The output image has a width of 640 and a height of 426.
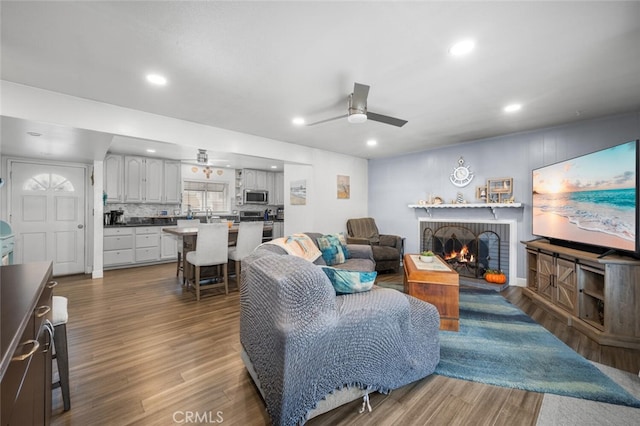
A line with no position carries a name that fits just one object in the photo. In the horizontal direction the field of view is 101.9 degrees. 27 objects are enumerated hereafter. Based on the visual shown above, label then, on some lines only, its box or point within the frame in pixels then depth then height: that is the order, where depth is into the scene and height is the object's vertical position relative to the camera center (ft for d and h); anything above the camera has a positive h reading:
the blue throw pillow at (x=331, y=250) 11.65 -1.75
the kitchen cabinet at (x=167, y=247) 19.28 -2.76
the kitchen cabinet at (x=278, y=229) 24.27 -1.66
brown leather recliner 15.96 -1.91
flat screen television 7.70 +0.45
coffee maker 18.01 -0.45
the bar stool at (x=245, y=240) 13.08 -1.48
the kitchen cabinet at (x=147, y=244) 18.26 -2.39
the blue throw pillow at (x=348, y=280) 5.62 -1.48
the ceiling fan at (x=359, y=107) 7.88 +3.38
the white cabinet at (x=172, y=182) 19.95 +2.23
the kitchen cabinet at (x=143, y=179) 18.39 +2.29
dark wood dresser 2.27 -1.46
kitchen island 12.45 -1.49
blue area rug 5.88 -3.92
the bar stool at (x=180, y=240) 14.97 -1.66
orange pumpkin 13.32 -3.32
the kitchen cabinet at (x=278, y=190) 26.11 +2.20
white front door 14.79 -0.23
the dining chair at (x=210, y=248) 11.72 -1.73
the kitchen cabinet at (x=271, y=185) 25.60 +2.64
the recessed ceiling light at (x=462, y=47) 6.31 +4.14
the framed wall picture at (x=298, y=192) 17.70 +1.34
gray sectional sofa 4.38 -2.46
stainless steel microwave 23.88 +1.43
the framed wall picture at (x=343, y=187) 18.97 +1.84
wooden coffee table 8.31 -2.57
